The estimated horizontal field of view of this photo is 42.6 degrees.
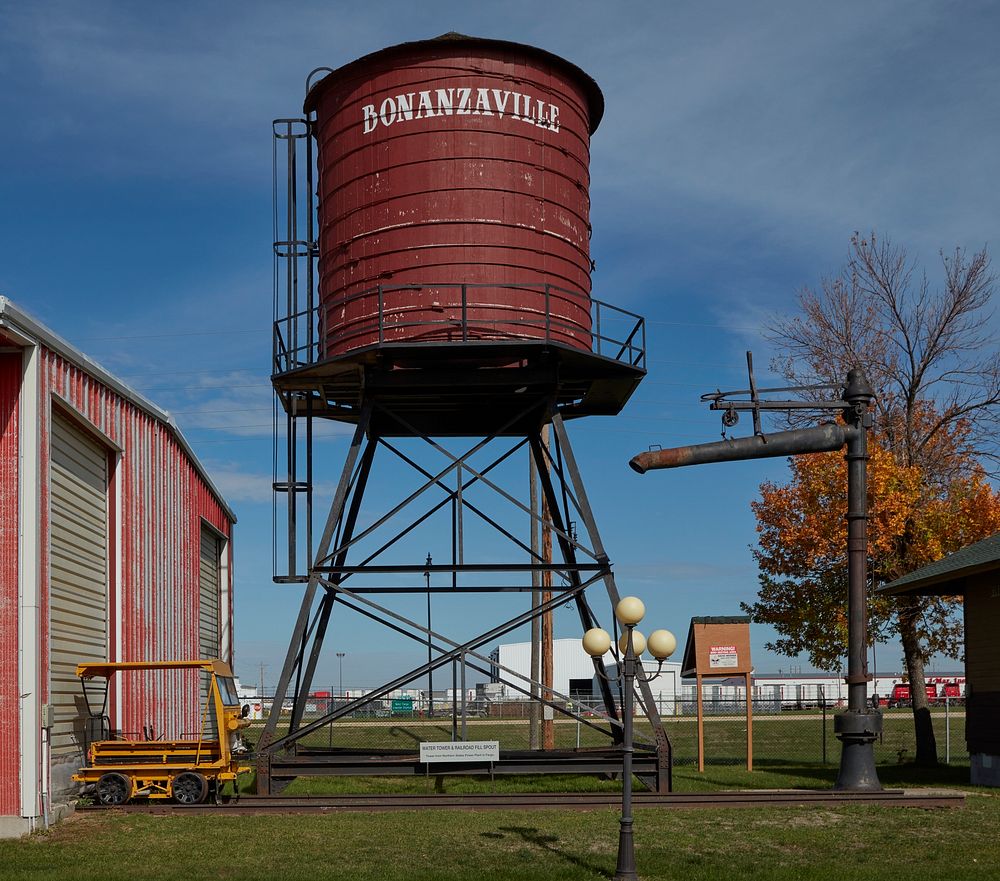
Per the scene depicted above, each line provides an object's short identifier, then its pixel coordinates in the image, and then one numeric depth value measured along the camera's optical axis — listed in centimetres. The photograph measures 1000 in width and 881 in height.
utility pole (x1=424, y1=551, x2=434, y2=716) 1885
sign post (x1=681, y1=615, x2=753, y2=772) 2275
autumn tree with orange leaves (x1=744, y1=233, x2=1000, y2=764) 2586
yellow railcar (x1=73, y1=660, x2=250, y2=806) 1717
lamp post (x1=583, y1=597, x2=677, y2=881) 1217
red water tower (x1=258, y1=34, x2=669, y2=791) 1839
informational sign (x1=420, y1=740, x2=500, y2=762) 1788
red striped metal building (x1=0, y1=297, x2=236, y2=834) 1516
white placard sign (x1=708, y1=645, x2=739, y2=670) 2284
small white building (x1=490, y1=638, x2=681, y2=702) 7288
